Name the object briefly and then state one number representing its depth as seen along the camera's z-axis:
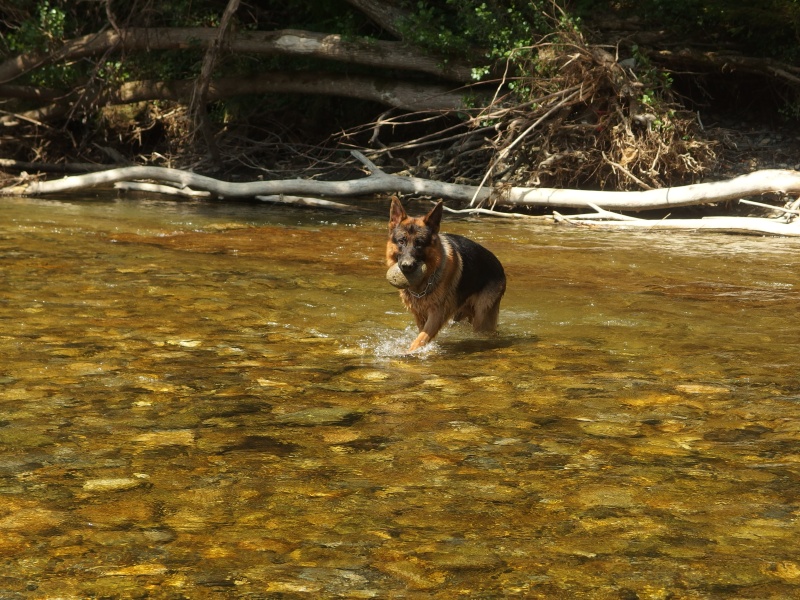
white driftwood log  13.34
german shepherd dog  7.20
